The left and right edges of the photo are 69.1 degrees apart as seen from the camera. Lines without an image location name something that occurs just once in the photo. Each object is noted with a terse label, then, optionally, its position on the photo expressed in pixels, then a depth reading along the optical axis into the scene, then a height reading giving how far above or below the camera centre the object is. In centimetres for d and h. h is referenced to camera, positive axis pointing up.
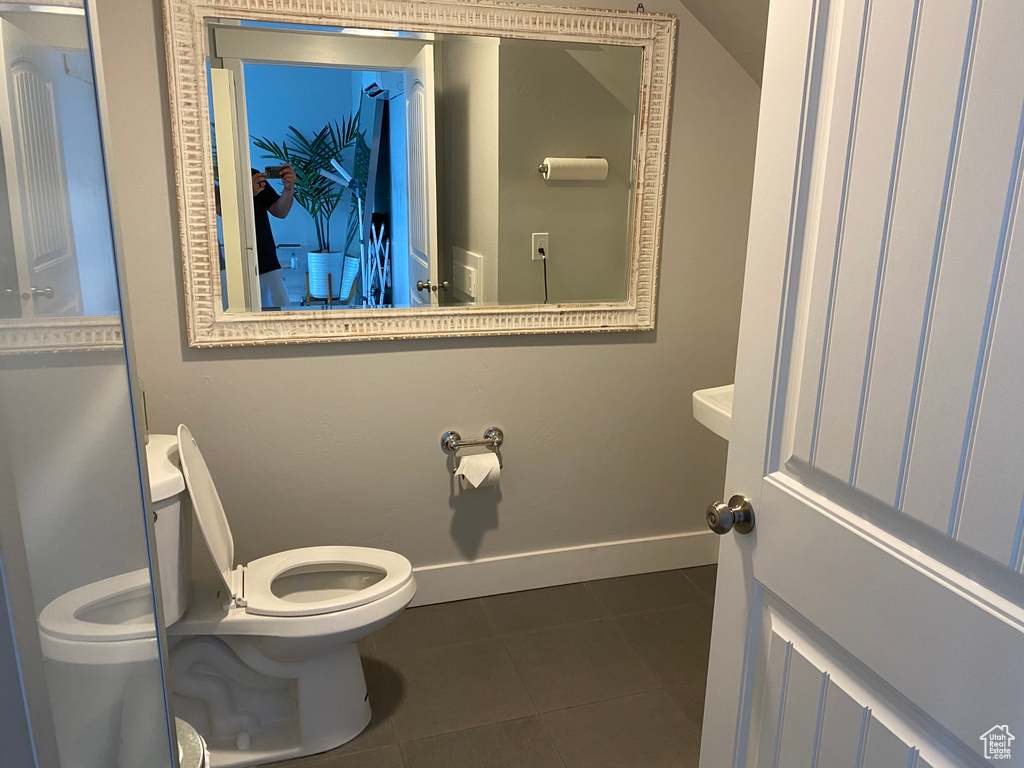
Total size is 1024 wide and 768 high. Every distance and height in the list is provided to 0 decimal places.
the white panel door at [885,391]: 72 -20
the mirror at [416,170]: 204 +10
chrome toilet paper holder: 244 -76
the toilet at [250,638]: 175 -105
